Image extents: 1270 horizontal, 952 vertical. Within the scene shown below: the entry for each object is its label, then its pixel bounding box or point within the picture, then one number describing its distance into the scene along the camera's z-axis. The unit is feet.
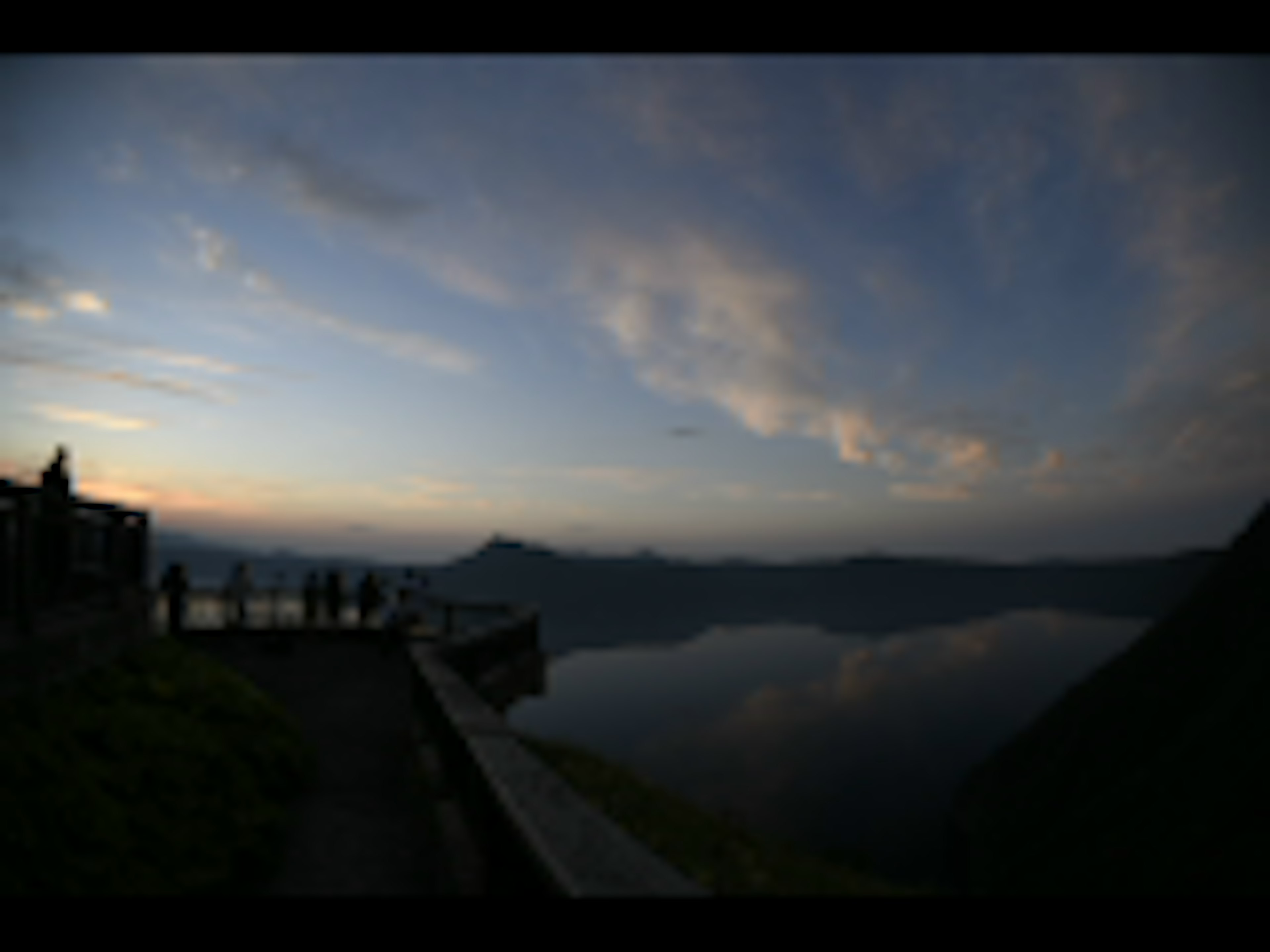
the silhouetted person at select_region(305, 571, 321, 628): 61.77
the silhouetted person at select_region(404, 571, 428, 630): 54.34
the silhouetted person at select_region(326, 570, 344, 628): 61.93
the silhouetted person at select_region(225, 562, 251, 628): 58.18
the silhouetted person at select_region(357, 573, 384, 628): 59.67
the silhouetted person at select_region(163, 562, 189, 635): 56.03
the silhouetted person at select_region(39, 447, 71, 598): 22.12
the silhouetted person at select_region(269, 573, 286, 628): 58.18
